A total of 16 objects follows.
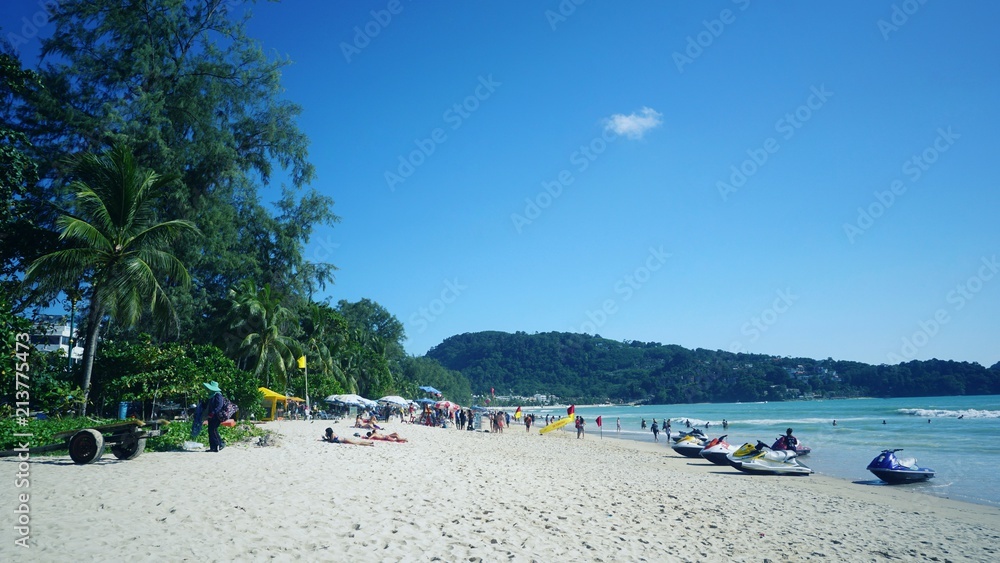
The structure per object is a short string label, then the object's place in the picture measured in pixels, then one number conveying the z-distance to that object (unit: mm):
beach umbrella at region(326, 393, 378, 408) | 36562
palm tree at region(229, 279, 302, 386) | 29453
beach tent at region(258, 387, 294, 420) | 28706
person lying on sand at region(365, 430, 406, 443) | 20441
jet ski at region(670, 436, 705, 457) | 25428
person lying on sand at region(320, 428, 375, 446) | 17766
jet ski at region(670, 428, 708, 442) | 27156
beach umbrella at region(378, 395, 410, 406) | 43281
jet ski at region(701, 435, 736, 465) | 21547
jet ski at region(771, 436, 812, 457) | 22531
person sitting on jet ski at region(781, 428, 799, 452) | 22609
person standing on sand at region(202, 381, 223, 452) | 11992
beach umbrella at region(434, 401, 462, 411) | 46741
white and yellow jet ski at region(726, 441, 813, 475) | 19031
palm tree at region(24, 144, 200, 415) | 15055
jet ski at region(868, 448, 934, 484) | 18078
